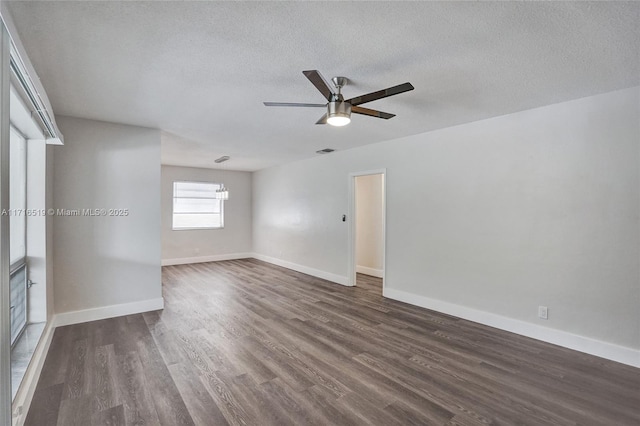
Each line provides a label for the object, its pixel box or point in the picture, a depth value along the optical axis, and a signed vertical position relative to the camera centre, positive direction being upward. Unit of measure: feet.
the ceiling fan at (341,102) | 7.26 +2.91
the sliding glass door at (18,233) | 8.56 -0.64
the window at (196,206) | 24.93 +0.48
